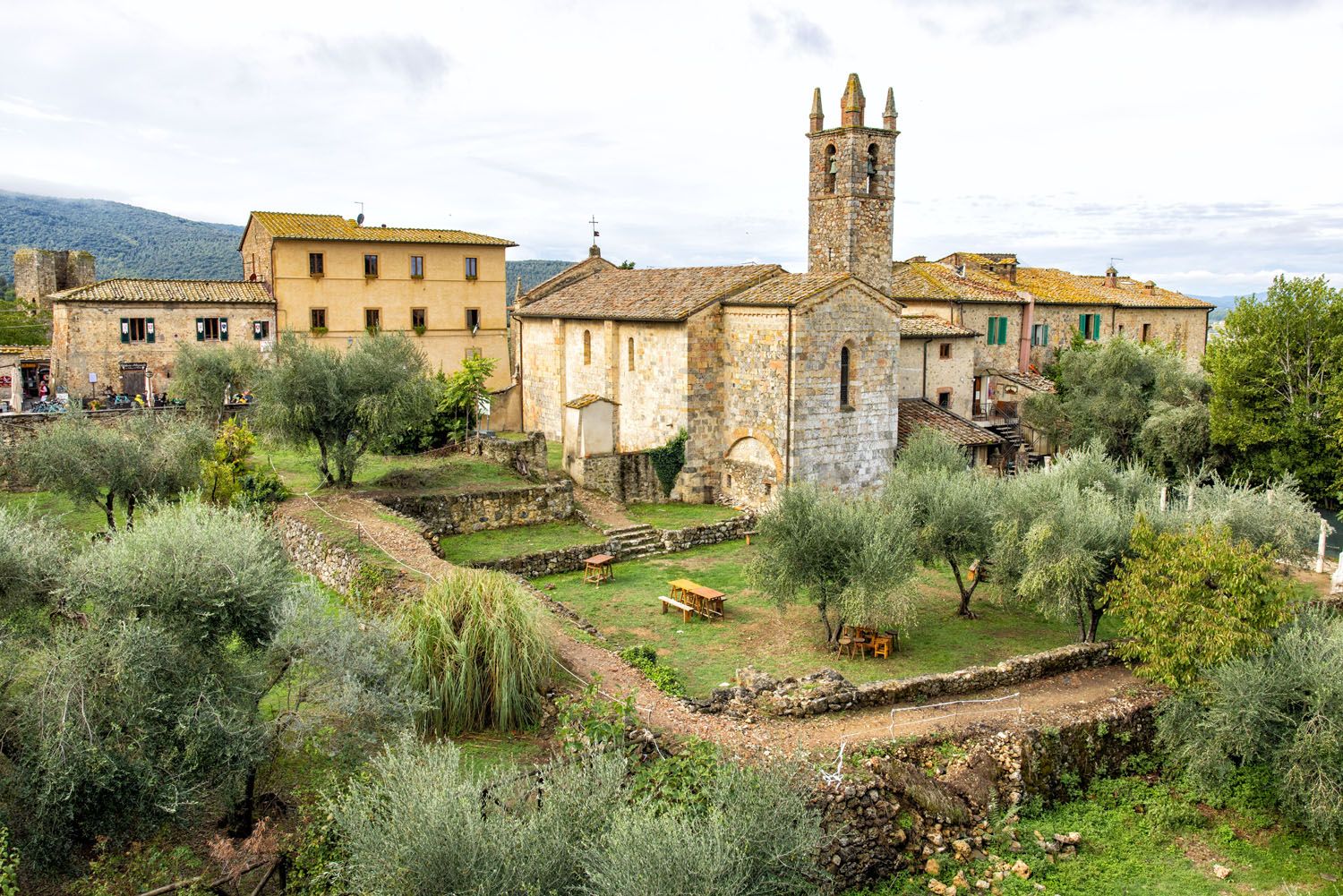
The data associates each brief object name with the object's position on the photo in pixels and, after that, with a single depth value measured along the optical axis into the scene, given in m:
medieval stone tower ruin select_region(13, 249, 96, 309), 40.59
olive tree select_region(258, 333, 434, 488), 23.83
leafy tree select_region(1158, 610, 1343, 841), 13.41
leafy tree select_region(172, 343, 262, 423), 30.12
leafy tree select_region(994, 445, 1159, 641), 17.47
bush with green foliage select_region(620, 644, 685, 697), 15.33
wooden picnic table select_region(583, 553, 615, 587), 22.48
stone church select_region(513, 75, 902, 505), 27.03
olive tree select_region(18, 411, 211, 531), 19.56
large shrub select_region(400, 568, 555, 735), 13.66
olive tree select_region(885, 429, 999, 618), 19.64
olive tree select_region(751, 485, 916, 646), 17.42
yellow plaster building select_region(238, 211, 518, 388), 38.25
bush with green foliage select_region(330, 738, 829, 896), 8.78
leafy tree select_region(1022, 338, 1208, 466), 33.94
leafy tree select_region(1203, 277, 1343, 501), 28.28
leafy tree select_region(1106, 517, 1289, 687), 14.74
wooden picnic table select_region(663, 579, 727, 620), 20.05
